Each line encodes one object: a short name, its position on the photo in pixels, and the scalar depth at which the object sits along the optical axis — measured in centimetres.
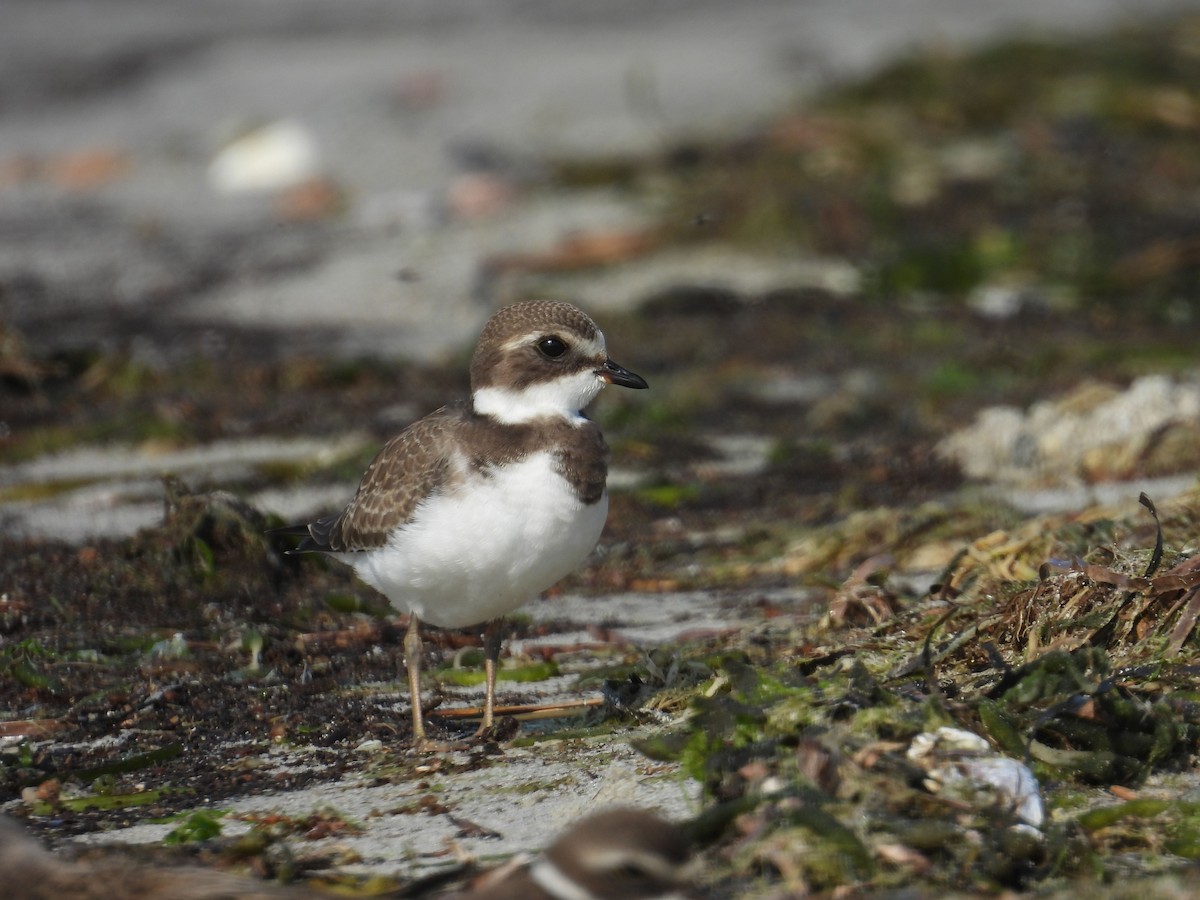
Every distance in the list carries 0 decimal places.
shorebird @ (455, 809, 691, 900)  616
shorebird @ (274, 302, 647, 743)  941
